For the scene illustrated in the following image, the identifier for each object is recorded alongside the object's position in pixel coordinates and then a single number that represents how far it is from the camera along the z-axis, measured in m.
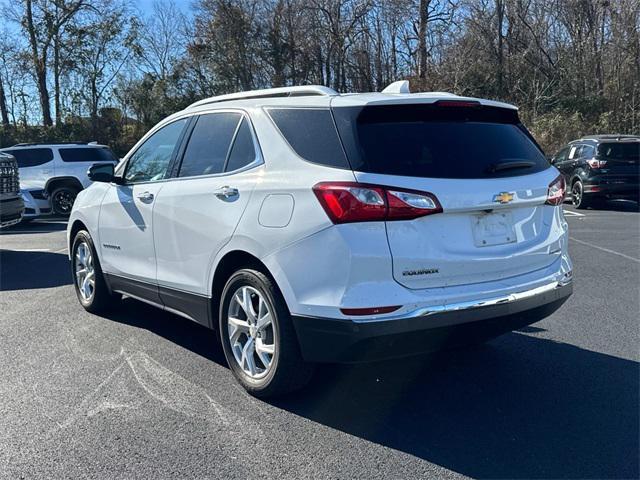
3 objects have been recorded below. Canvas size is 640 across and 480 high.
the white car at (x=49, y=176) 15.24
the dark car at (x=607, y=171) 15.42
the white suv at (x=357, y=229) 3.35
